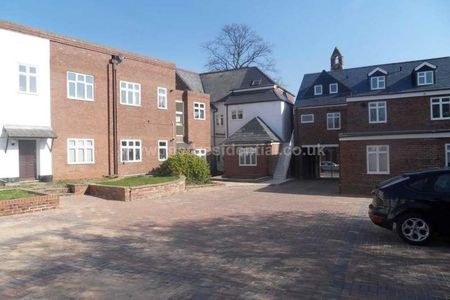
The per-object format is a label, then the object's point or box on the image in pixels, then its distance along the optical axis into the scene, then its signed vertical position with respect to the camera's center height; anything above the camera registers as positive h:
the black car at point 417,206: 7.64 -1.06
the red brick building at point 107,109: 20.75 +2.79
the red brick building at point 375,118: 18.45 +2.34
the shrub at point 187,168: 21.84 -0.66
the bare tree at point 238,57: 54.31 +13.29
